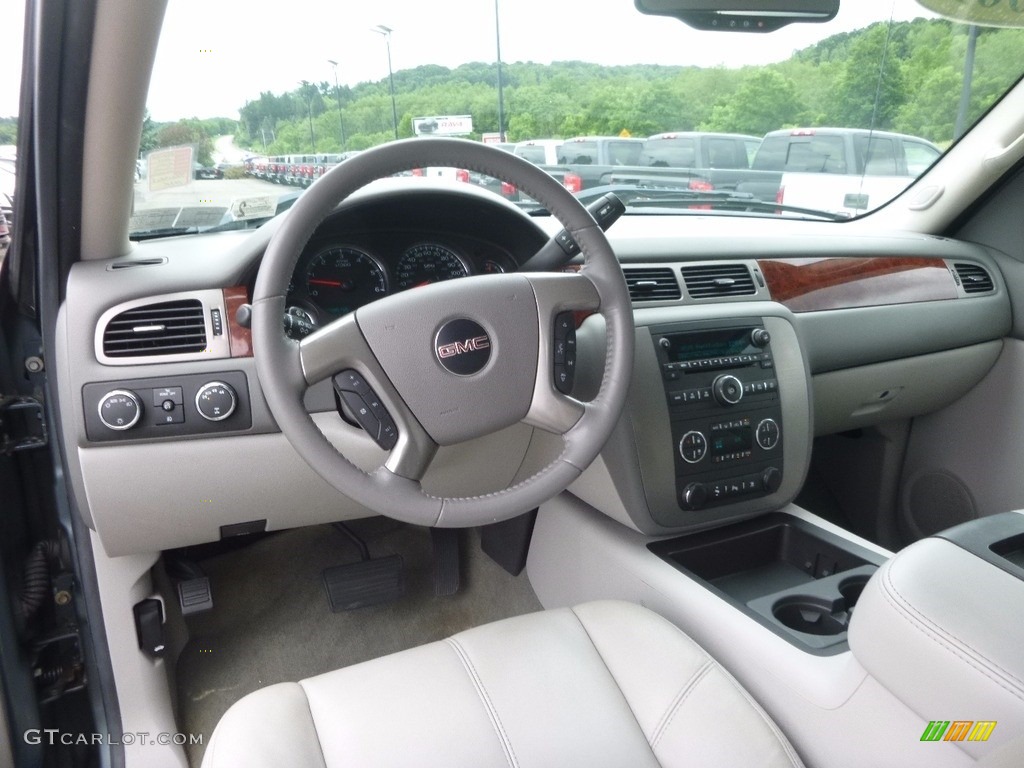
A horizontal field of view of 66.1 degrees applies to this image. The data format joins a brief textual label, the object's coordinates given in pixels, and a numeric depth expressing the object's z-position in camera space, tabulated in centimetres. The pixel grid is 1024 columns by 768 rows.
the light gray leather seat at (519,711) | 109
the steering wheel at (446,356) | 115
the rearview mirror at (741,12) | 134
